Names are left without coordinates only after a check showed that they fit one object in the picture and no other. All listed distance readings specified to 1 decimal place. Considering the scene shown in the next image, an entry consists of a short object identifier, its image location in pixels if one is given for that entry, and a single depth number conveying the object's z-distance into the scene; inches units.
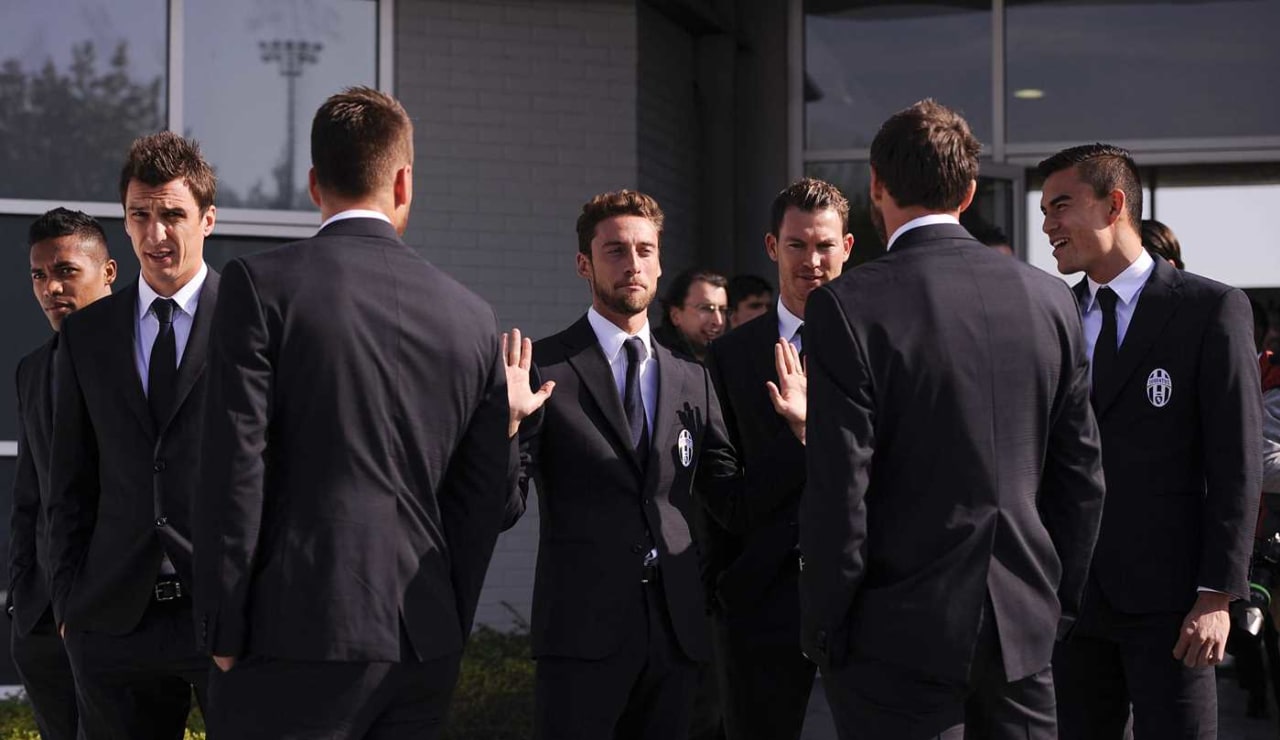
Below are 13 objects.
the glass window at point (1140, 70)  385.7
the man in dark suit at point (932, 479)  135.6
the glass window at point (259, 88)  331.9
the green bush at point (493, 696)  273.6
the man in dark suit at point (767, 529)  179.2
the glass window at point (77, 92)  320.5
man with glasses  299.0
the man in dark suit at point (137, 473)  160.9
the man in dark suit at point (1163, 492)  164.9
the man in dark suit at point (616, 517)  166.1
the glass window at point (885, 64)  395.5
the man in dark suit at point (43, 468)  185.3
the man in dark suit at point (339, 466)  127.6
